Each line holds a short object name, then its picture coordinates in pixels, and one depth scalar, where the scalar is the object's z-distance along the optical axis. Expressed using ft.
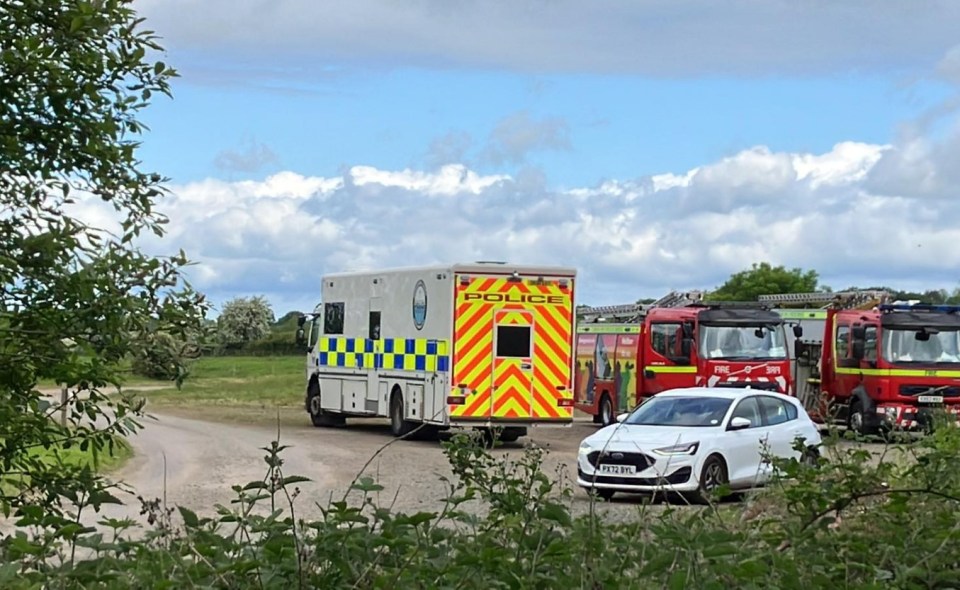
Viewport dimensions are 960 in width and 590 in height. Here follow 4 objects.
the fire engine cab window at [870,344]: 100.63
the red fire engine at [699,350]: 102.17
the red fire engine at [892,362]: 98.48
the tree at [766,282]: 349.41
